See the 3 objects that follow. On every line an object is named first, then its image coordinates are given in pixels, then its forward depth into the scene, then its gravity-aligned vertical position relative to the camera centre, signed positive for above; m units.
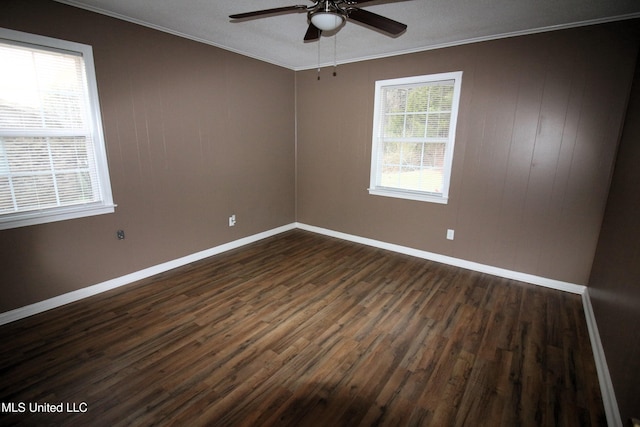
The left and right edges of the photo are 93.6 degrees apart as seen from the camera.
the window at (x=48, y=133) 2.31 +0.10
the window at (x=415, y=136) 3.55 +0.24
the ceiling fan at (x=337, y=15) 1.76 +0.85
